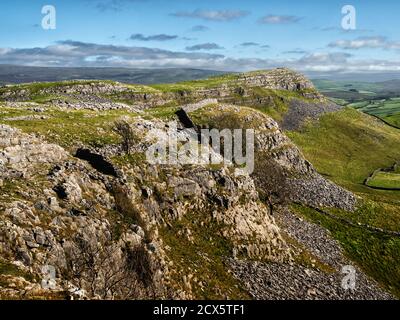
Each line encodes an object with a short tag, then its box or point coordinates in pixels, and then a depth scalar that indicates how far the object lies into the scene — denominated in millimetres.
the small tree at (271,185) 86206
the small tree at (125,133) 64750
